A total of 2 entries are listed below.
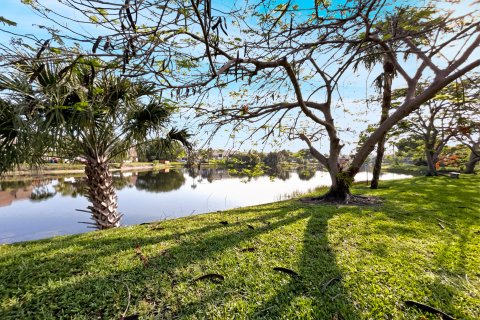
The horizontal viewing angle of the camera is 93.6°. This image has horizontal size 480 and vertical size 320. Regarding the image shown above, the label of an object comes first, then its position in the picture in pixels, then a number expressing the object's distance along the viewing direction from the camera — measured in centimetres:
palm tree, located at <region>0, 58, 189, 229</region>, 293
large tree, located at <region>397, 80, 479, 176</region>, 1197
